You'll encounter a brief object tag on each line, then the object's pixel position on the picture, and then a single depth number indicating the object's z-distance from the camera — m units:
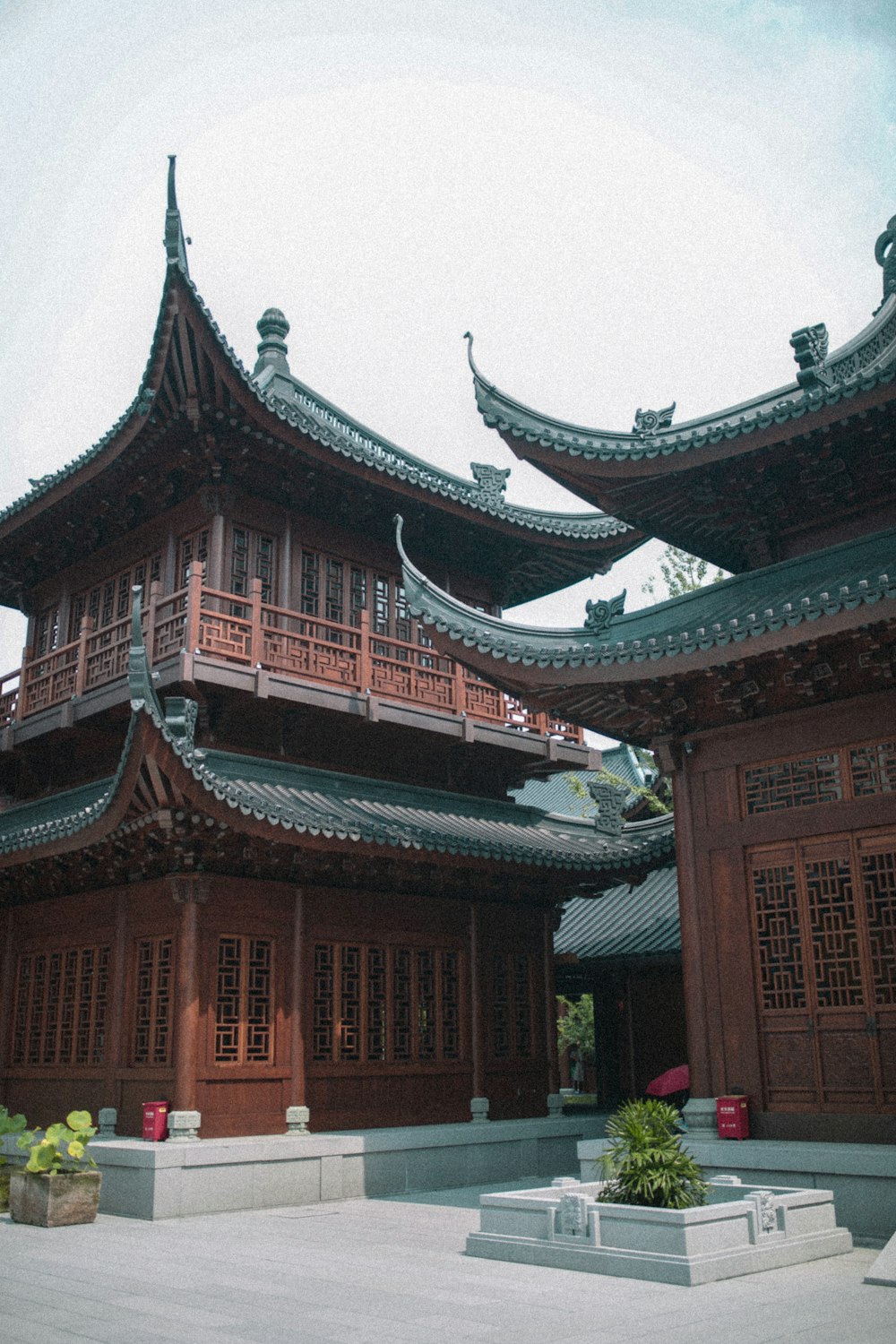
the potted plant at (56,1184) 10.86
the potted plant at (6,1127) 11.86
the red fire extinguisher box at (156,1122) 12.72
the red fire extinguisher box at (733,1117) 11.02
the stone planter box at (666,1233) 8.02
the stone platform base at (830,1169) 9.68
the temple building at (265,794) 13.52
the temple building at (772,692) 10.76
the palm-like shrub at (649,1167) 8.55
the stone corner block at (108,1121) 13.69
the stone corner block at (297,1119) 13.60
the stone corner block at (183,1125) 12.66
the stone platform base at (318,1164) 12.14
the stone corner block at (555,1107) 16.38
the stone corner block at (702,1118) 11.19
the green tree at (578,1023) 29.56
